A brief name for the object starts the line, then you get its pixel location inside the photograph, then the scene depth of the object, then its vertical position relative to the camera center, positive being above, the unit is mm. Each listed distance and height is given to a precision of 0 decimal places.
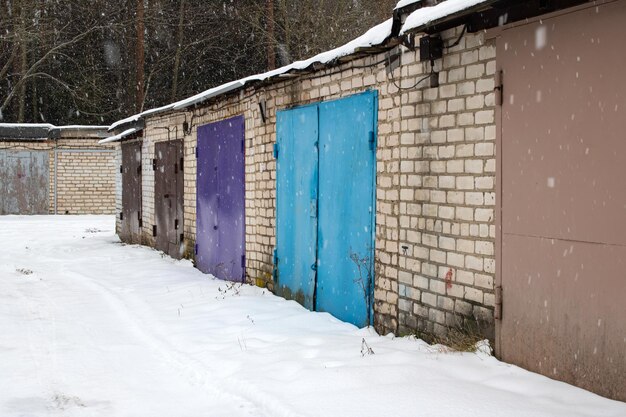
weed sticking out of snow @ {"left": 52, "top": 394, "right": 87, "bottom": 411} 4520 -1399
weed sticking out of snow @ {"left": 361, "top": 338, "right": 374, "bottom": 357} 5398 -1281
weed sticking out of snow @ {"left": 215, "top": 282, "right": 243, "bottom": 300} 8539 -1311
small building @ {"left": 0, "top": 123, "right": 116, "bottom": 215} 22906 +541
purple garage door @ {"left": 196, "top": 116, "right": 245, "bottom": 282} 9586 -215
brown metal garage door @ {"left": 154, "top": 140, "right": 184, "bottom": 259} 12264 -207
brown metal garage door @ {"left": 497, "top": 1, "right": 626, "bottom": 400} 4059 -81
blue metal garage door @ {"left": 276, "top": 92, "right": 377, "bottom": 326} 6578 -210
